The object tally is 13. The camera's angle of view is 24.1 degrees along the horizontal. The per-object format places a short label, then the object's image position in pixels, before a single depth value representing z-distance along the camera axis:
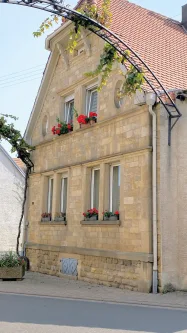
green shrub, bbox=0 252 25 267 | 12.97
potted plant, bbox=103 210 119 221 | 12.11
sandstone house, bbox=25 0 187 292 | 11.07
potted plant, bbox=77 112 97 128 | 13.79
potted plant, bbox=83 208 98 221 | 13.03
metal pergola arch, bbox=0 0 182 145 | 8.98
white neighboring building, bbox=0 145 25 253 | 22.88
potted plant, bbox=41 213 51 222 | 15.49
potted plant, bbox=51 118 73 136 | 14.98
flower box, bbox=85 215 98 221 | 13.00
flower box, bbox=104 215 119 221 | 12.09
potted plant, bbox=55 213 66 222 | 14.47
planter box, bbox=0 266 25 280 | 12.88
